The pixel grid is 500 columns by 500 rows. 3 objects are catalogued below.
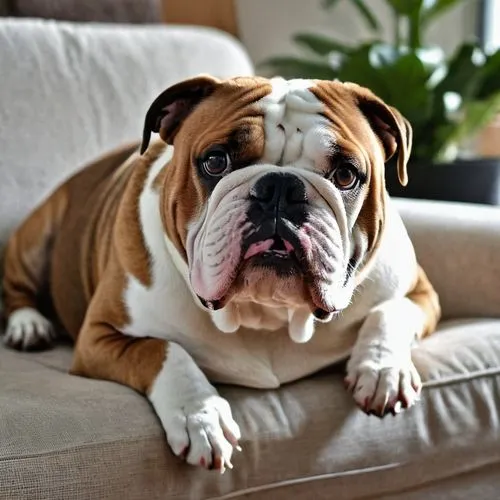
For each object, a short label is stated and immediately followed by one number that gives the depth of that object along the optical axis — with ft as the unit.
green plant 7.13
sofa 4.03
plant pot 7.20
